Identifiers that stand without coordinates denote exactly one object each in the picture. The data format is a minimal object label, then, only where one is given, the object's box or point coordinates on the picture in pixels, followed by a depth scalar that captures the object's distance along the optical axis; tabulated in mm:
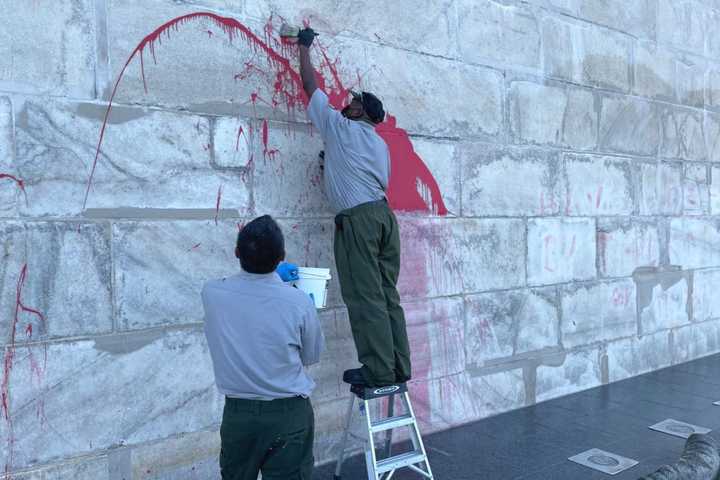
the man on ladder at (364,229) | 3520
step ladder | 3367
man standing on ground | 2395
